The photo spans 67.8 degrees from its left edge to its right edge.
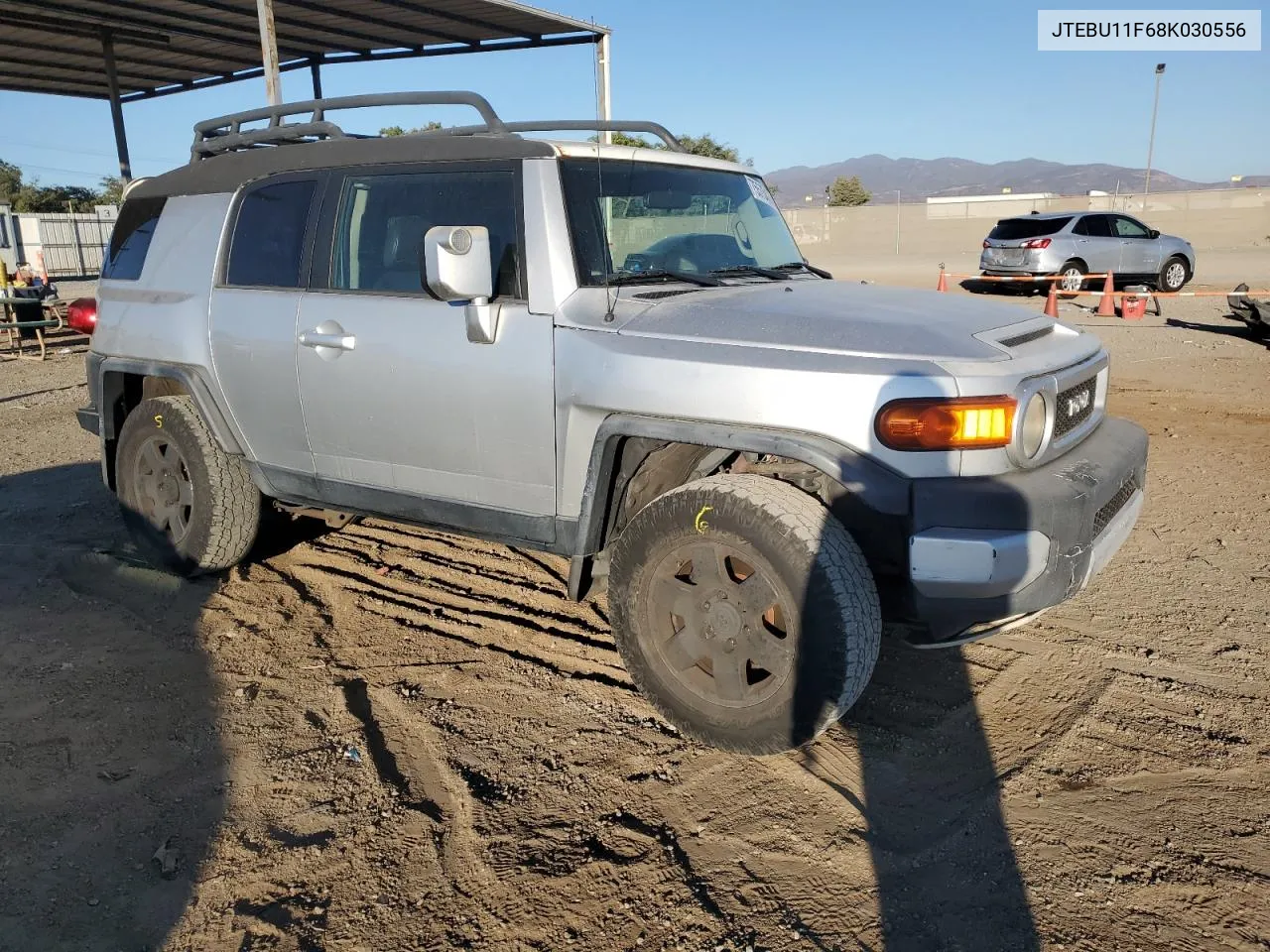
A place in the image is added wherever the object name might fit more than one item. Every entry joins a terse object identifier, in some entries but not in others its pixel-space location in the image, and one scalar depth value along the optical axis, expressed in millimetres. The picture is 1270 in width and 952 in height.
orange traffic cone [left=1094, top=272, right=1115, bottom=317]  15441
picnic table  12477
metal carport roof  12789
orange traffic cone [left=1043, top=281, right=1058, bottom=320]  14383
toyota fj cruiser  2836
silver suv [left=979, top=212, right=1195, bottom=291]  18516
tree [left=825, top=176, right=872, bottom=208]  61906
